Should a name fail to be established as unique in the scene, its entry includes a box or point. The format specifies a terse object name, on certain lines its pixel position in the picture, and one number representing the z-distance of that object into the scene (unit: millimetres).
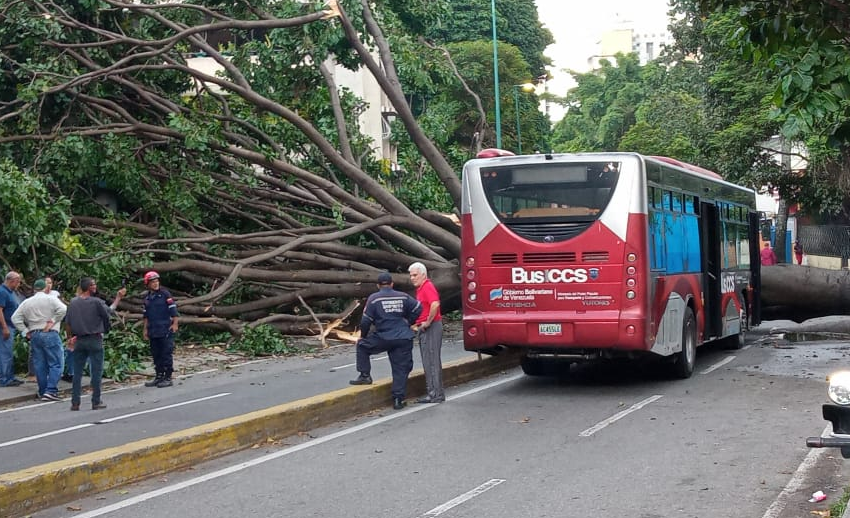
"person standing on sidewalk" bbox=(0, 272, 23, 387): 16703
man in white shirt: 15539
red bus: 13641
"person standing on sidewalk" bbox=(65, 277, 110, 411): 13703
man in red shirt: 13211
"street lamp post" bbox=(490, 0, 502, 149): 40891
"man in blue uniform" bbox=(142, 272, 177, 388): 16750
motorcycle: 6602
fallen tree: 20859
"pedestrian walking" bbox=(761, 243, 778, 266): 32531
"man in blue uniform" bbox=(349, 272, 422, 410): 12781
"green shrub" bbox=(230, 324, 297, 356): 21141
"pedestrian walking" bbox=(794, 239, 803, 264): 46031
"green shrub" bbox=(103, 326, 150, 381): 17922
